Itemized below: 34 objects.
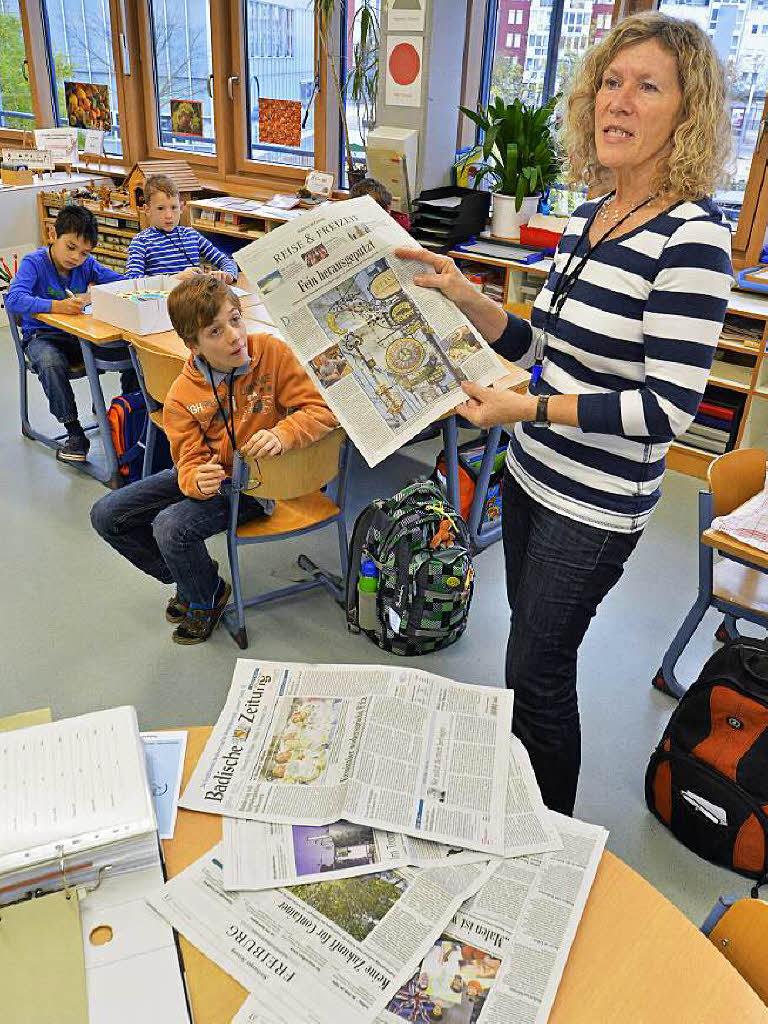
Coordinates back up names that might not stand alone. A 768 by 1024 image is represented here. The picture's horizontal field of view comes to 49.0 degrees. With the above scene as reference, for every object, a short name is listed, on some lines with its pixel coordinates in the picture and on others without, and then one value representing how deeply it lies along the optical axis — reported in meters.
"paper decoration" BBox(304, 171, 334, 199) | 4.89
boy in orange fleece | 2.28
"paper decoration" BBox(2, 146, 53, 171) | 5.59
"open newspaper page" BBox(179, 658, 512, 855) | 1.04
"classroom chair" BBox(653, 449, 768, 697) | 2.11
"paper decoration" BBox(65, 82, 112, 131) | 6.45
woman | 1.19
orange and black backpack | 1.76
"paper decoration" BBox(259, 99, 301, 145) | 5.35
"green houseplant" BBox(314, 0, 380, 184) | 4.43
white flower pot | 4.16
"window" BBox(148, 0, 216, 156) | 5.72
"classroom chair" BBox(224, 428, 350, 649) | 2.29
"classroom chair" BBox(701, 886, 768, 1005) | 0.92
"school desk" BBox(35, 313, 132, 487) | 3.25
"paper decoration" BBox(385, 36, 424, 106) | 4.20
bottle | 2.56
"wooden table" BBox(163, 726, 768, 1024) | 0.85
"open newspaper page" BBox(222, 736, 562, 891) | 0.98
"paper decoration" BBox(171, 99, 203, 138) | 5.90
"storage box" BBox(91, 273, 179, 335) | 3.20
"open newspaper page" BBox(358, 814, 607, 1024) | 0.84
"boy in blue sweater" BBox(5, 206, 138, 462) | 3.49
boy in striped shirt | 3.88
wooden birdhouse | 5.24
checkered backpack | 2.50
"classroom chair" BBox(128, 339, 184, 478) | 2.74
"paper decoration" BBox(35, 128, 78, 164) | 5.77
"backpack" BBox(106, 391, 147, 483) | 3.44
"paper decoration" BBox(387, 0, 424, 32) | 4.10
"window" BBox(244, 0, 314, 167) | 5.16
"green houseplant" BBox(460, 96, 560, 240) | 3.93
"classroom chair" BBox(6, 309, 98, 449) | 3.68
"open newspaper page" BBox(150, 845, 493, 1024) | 0.85
